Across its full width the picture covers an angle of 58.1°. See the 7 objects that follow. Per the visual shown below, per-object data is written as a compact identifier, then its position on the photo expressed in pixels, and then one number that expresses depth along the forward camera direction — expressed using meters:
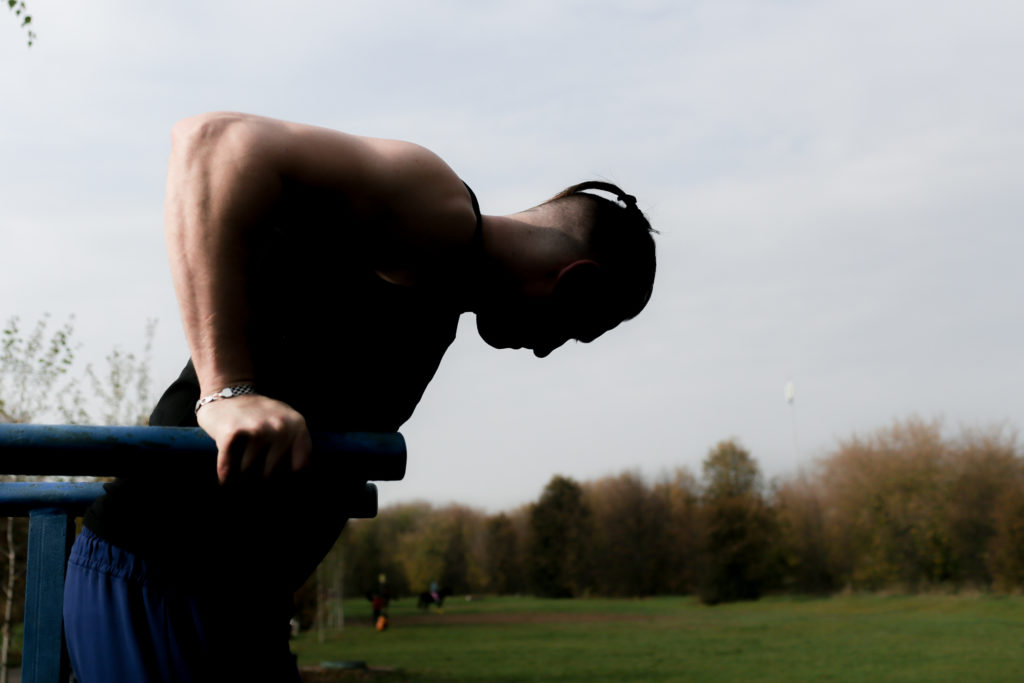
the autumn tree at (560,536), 65.81
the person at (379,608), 36.78
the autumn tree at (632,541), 61.41
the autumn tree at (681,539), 61.09
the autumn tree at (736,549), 51.25
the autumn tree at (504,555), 75.44
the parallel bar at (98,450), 0.89
